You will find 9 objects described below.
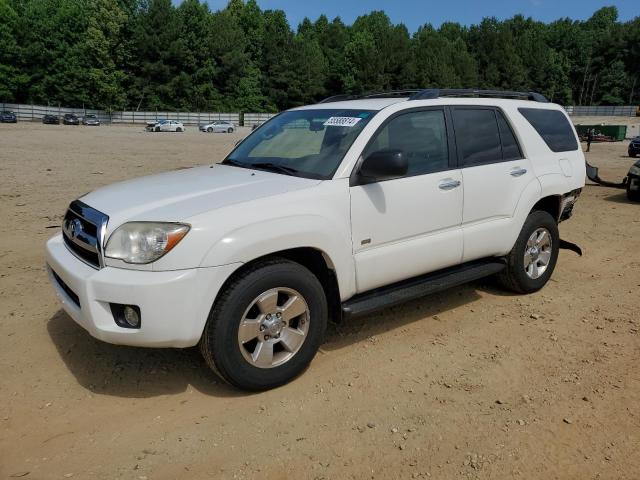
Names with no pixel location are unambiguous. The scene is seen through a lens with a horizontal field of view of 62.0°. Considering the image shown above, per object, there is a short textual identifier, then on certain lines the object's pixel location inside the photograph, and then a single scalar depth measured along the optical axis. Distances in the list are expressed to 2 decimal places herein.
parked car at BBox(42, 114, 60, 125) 54.33
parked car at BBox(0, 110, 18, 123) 51.19
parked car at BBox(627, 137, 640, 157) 21.92
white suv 2.99
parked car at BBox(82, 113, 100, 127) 57.44
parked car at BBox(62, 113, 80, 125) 55.15
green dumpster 33.14
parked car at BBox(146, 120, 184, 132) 51.38
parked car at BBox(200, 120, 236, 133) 55.44
